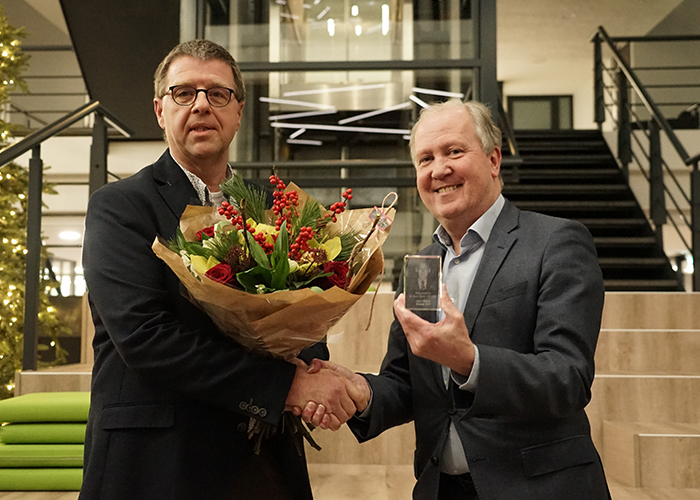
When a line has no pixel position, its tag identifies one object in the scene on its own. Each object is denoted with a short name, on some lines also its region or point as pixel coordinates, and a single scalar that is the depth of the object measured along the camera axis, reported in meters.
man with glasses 1.37
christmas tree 5.00
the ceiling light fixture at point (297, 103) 5.01
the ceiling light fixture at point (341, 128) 4.98
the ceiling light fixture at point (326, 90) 5.02
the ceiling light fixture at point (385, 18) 4.97
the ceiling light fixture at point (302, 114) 5.01
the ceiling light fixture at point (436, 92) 4.93
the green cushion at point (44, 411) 3.04
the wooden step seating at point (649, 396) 3.06
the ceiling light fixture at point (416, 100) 4.94
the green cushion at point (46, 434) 3.04
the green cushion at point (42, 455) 3.04
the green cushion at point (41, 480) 3.03
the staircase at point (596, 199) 5.54
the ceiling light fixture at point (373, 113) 4.94
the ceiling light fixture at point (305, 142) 5.03
